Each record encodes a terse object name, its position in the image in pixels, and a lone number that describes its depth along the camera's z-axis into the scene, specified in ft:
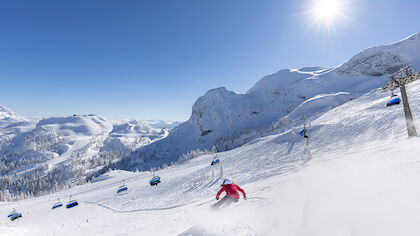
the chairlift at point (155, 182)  115.24
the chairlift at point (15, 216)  121.19
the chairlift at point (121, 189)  126.62
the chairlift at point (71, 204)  119.32
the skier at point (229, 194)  32.32
